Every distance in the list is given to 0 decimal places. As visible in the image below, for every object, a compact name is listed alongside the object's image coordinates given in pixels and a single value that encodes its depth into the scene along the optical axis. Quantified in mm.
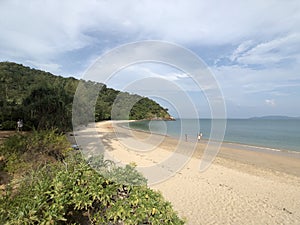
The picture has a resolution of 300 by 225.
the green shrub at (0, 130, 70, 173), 4561
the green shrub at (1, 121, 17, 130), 14961
